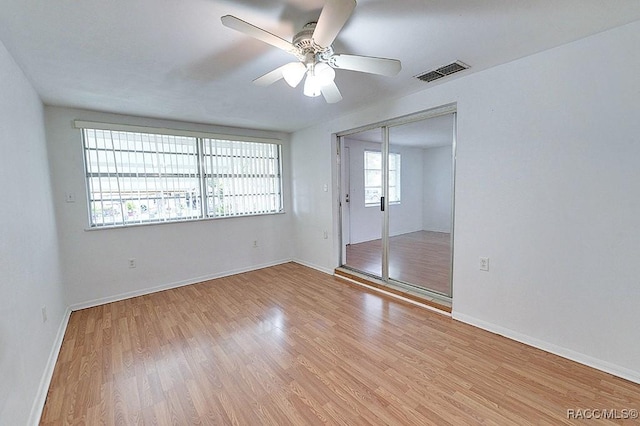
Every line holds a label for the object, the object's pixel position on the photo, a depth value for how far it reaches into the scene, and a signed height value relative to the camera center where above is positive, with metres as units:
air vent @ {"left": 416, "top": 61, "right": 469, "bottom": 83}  2.21 +1.00
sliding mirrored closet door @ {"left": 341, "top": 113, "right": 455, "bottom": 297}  4.70 -0.20
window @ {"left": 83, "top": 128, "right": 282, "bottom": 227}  3.26 +0.21
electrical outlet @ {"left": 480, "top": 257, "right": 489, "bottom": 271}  2.44 -0.71
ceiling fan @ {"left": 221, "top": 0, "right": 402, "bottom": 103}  1.33 +0.81
